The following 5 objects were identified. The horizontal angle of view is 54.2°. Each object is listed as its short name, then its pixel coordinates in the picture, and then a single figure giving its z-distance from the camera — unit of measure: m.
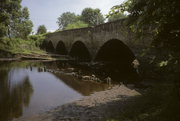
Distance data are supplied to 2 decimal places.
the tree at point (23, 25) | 39.88
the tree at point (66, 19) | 106.38
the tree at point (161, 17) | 4.44
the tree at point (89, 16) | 77.12
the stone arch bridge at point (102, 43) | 15.62
